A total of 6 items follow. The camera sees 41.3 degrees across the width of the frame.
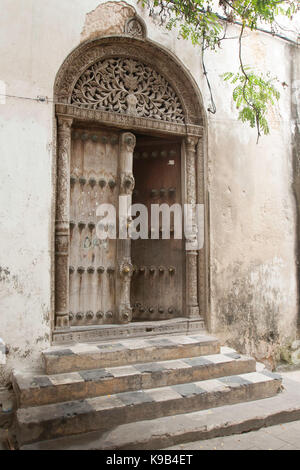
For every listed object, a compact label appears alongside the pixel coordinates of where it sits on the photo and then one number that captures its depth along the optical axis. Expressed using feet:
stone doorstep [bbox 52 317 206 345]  11.96
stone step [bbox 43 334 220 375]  10.62
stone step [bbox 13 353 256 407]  9.47
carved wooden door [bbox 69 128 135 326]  12.96
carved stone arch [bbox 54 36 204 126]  12.46
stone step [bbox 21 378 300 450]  8.34
